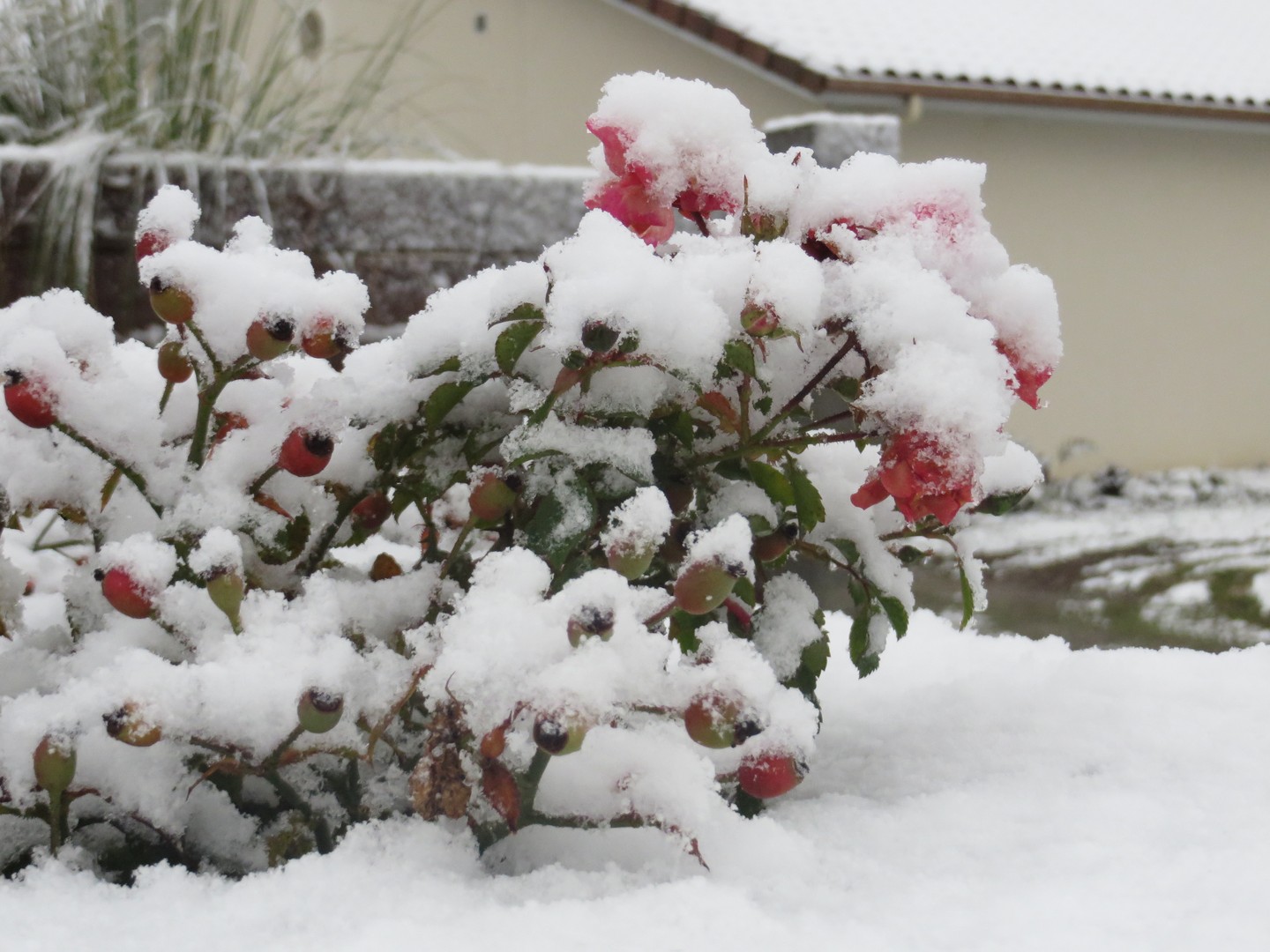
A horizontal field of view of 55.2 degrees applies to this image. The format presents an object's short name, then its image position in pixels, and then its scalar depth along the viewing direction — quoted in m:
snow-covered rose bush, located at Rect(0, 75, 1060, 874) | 0.68
